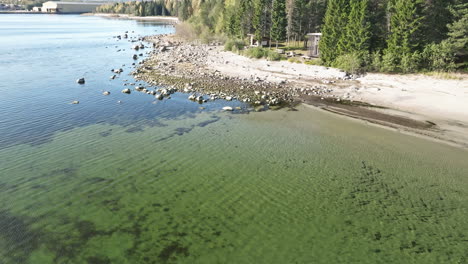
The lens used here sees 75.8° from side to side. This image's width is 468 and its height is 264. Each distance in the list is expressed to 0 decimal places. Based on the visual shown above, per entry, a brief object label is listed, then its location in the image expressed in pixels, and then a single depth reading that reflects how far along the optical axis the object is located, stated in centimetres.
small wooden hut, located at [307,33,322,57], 6141
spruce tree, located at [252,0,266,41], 7881
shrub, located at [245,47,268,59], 6444
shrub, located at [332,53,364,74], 4869
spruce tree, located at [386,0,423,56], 4534
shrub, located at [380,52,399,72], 4644
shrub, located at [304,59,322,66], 5572
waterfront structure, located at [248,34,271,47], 7988
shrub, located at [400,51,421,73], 4497
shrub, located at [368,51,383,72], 4762
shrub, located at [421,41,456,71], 4347
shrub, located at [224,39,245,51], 7600
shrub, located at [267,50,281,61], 6149
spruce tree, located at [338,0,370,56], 4956
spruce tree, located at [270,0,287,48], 7374
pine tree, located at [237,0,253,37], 8594
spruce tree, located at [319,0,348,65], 5450
